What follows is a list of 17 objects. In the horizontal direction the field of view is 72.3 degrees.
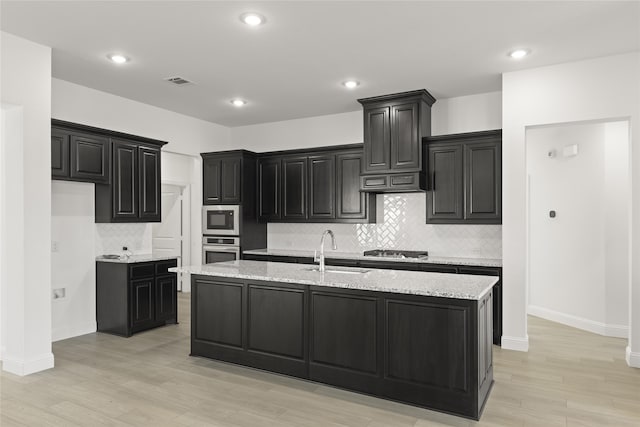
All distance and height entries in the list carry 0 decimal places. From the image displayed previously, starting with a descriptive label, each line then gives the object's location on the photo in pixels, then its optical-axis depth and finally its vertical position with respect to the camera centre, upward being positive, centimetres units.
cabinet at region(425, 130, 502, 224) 510 +45
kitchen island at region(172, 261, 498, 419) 306 -91
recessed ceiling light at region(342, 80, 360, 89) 513 +157
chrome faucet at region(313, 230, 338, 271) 404 -44
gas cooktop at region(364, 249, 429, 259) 568 -52
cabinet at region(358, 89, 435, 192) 543 +96
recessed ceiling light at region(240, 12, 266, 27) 344 +158
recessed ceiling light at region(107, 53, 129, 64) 432 +158
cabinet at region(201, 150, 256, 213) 677 +59
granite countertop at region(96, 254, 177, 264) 526 -54
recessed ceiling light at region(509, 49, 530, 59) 418 +156
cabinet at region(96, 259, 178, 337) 520 -99
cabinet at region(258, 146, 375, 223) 618 +42
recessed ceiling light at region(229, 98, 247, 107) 596 +157
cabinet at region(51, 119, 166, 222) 477 +58
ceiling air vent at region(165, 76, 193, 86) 501 +157
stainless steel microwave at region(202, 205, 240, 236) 672 -7
